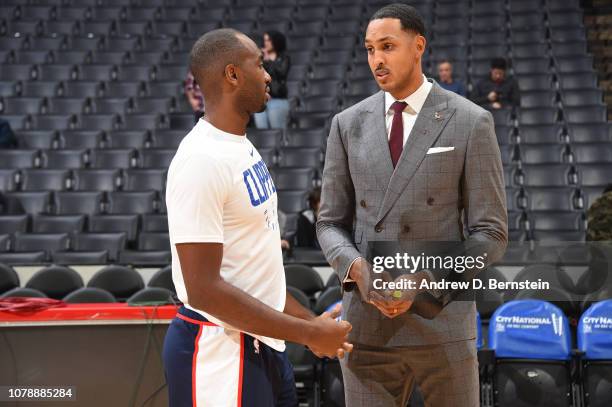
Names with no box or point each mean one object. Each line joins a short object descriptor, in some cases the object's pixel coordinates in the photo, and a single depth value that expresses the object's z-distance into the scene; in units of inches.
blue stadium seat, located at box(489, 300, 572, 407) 189.5
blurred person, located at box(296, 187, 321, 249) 283.9
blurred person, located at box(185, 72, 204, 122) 362.0
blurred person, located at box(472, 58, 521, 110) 370.9
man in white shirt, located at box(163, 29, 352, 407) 80.7
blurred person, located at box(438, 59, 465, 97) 352.5
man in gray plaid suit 88.4
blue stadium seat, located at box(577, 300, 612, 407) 185.2
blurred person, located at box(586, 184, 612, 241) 178.5
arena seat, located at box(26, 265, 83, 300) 242.7
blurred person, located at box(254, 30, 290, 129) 350.9
